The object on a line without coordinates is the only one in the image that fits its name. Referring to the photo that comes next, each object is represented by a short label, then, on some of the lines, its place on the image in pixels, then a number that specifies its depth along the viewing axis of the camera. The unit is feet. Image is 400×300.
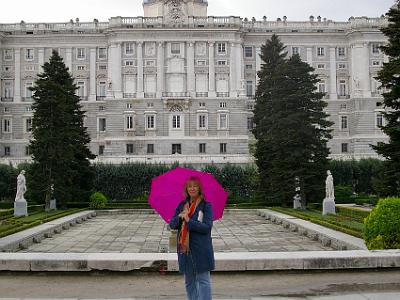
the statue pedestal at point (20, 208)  98.91
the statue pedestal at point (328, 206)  98.71
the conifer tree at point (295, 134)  115.85
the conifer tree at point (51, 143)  119.24
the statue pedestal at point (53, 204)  122.44
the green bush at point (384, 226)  45.80
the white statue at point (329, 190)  100.07
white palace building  250.57
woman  25.66
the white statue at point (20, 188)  100.58
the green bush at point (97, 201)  132.67
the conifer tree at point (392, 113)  72.79
